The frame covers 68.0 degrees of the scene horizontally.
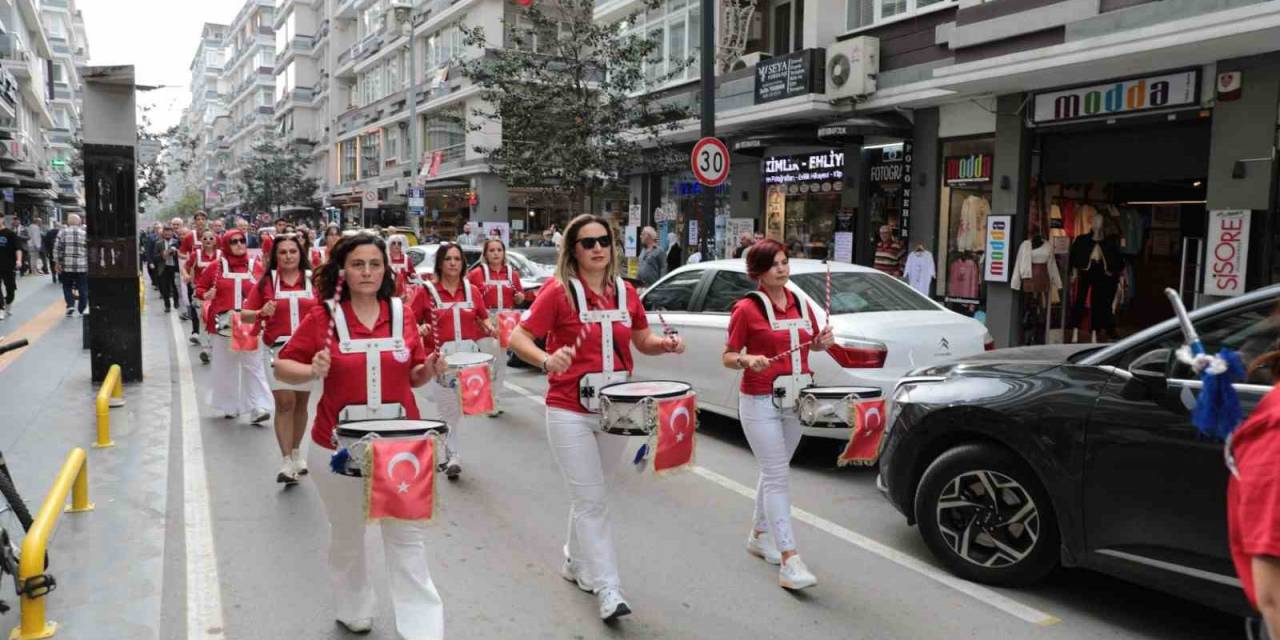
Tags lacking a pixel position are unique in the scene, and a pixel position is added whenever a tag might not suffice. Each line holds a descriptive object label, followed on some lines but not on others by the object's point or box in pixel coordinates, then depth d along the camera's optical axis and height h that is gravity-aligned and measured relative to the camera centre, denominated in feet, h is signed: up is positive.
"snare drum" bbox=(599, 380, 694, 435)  13.35 -2.26
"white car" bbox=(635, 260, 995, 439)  22.54 -1.85
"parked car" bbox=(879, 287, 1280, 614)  12.51 -3.03
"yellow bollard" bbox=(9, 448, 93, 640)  12.37 -4.28
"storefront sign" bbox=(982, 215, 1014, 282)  45.55 +0.43
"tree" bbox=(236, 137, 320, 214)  181.27 +12.11
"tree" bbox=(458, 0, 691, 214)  58.70 +9.08
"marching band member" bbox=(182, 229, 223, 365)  42.57 -1.18
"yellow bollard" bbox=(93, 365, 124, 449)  23.79 -4.44
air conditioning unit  52.16 +10.45
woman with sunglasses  13.73 -1.57
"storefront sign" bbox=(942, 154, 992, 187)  47.78 +4.49
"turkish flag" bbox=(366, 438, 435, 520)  11.16 -2.76
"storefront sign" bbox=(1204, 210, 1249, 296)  36.06 +0.36
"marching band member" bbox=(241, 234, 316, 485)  23.75 -1.28
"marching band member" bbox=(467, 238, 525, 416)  28.71 -1.01
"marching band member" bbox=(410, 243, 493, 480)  24.99 -1.58
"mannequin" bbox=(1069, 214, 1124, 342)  43.27 -0.70
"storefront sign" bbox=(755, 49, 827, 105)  54.49 +10.46
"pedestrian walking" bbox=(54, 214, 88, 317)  53.72 -1.13
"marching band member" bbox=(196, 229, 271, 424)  28.68 -3.51
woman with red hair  15.30 -1.88
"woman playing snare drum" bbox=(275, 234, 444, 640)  12.27 -1.98
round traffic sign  39.58 +3.80
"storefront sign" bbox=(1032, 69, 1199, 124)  37.73 +6.86
